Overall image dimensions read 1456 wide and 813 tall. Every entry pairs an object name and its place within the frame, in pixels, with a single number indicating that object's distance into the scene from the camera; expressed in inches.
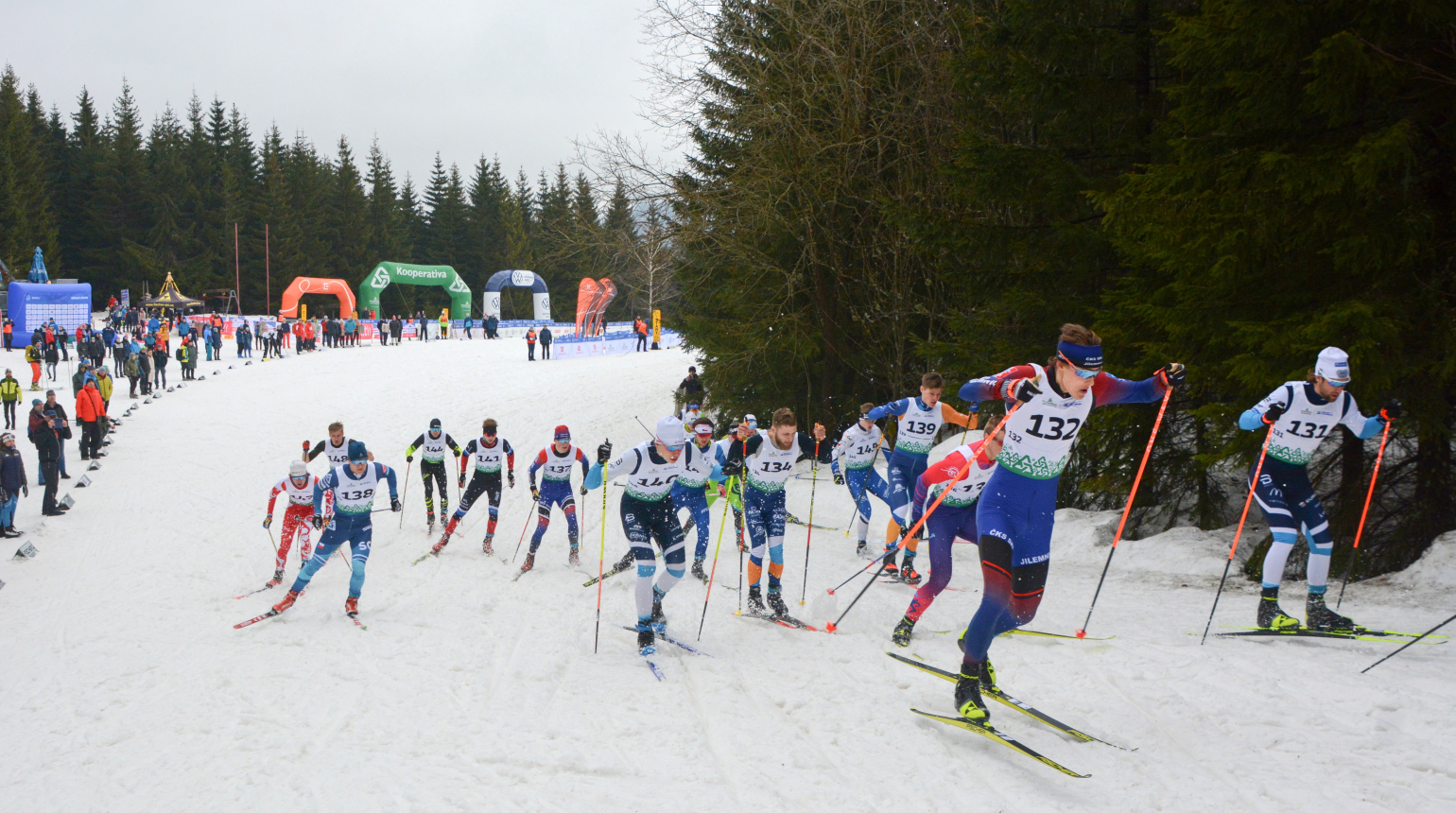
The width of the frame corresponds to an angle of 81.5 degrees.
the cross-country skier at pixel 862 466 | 427.5
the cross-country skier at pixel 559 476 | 449.1
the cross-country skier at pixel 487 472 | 481.4
